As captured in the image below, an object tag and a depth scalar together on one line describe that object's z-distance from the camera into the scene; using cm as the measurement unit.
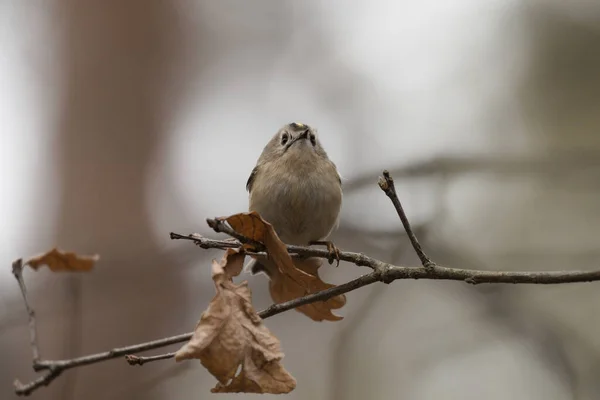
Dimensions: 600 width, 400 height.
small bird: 330
